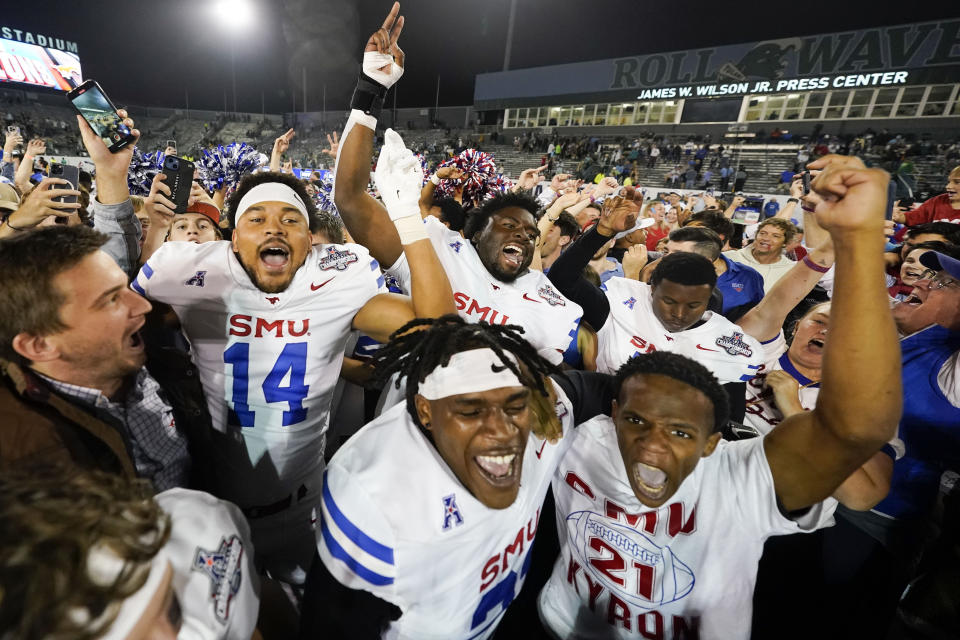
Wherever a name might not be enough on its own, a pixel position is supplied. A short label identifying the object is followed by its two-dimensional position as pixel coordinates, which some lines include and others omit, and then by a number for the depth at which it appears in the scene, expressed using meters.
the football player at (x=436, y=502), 1.35
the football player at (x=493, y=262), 2.67
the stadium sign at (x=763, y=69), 24.28
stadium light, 29.13
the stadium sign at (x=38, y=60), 31.34
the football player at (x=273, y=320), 2.18
